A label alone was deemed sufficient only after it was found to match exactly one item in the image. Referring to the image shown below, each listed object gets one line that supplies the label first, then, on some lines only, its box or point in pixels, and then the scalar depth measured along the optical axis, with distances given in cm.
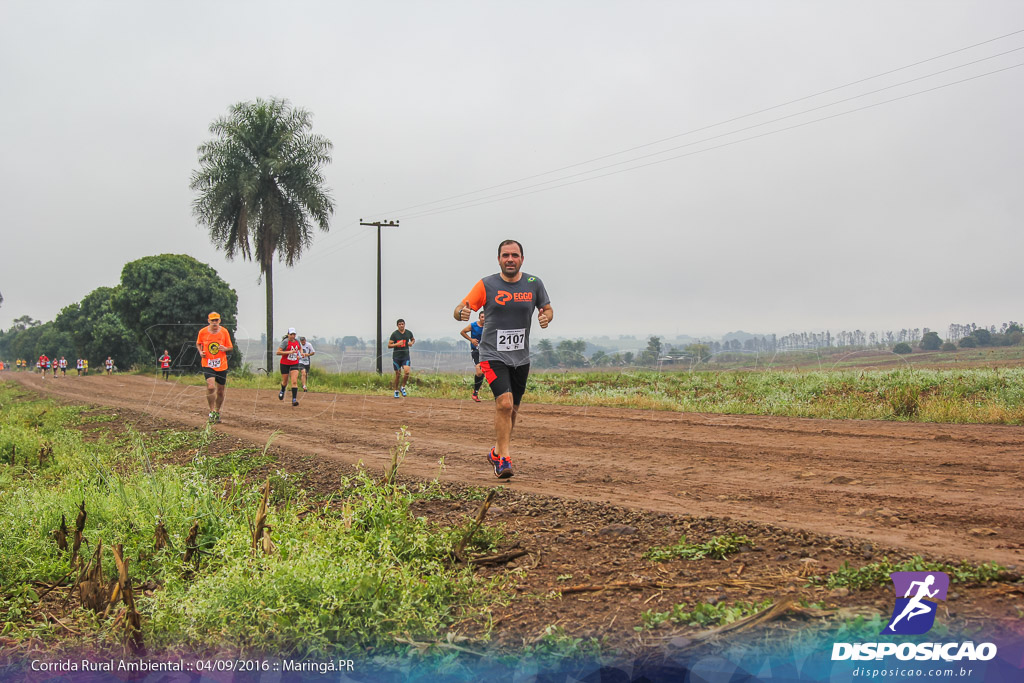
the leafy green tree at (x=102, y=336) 7156
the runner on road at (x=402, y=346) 2039
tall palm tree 3866
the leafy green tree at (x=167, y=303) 5416
